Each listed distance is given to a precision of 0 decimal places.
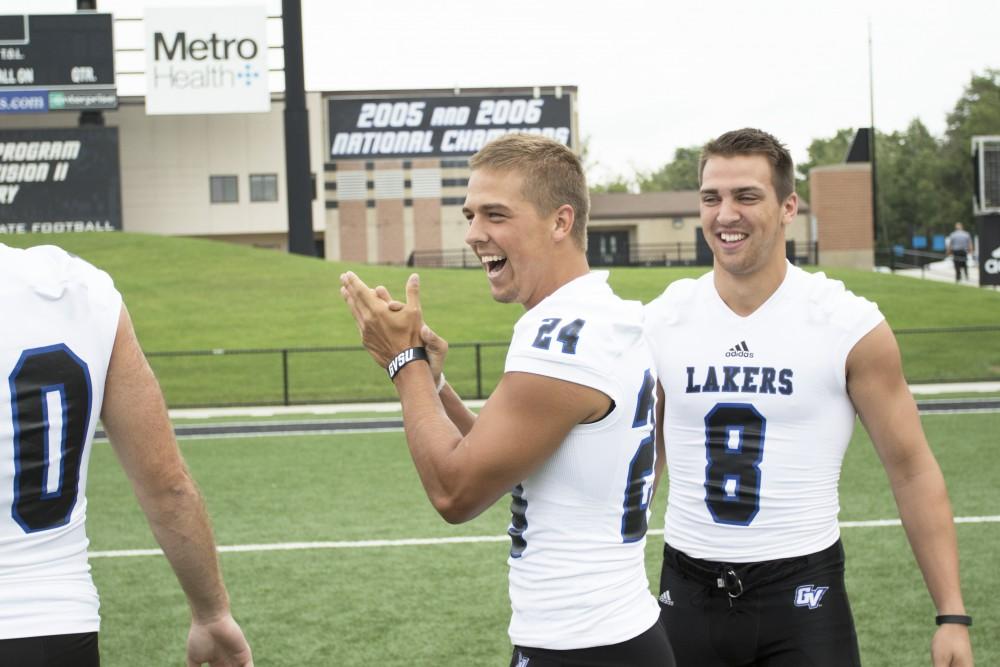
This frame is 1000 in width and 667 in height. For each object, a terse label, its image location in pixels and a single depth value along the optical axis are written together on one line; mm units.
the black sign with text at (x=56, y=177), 41344
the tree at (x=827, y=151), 103375
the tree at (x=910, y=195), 75438
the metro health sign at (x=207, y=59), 40781
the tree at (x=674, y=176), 115875
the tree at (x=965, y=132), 70625
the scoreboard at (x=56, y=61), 39000
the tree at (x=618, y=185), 111375
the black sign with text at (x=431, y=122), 47875
